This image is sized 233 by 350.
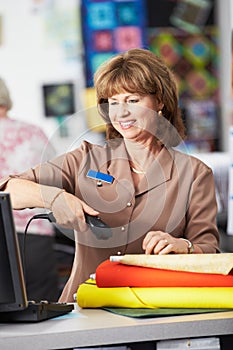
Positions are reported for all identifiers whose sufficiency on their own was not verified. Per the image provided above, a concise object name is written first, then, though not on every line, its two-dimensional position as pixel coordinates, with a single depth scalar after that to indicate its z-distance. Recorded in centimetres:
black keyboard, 252
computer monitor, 240
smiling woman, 294
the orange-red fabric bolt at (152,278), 259
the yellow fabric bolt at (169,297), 257
